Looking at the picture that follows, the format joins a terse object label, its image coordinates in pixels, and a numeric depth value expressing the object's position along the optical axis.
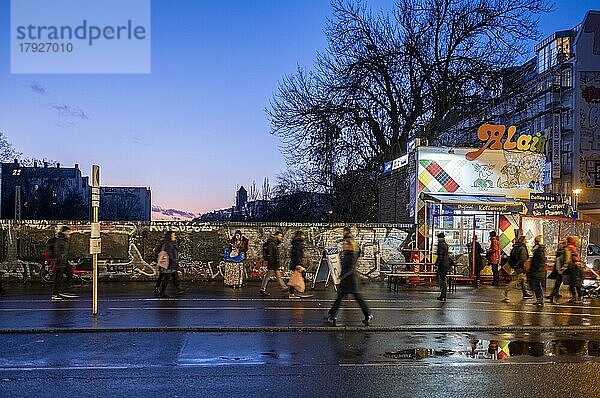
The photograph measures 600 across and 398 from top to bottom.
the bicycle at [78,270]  21.78
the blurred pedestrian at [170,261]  17.77
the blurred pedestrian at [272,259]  17.91
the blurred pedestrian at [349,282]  12.96
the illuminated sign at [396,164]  26.40
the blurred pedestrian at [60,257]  16.84
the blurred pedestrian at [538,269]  16.89
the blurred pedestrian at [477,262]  22.16
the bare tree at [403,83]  33.66
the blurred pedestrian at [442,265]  17.48
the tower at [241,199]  109.75
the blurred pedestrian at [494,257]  22.08
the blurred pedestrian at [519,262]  17.99
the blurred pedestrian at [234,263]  20.41
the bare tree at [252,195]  95.61
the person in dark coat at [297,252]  17.33
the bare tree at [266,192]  86.44
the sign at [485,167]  24.45
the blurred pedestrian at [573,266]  17.67
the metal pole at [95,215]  13.28
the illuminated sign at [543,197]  22.26
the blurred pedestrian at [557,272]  17.70
